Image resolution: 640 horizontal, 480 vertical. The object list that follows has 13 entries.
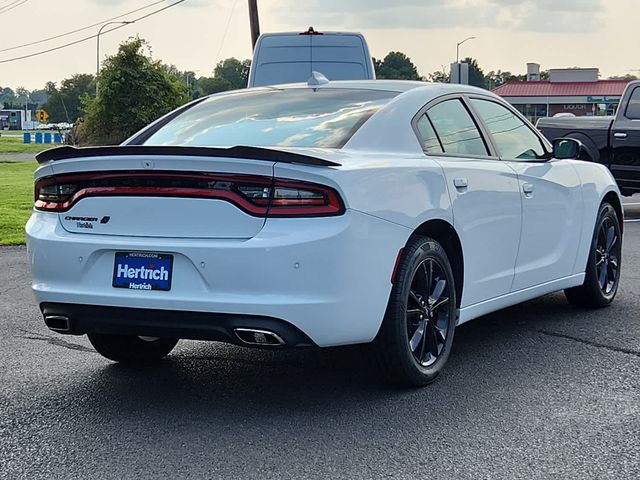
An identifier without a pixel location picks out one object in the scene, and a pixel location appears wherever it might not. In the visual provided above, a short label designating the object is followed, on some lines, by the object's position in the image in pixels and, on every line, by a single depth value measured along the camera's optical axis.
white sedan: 4.25
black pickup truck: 14.98
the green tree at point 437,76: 86.57
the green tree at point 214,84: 102.43
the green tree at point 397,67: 110.88
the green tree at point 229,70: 121.50
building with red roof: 84.50
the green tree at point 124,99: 33.75
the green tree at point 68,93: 117.82
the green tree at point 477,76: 122.78
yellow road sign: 58.92
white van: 14.41
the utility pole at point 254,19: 29.85
